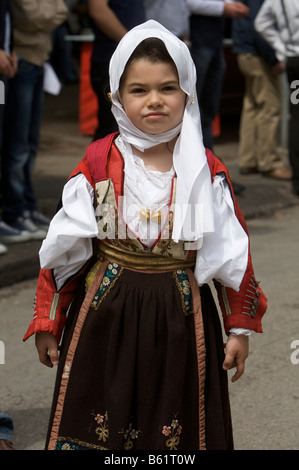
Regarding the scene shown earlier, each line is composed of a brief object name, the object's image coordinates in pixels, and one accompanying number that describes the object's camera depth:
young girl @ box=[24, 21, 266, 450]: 4.30
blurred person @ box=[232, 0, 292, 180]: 14.01
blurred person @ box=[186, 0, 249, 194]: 11.53
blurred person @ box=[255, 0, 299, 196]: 12.34
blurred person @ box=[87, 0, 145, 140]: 9.25
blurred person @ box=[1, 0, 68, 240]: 9.20
